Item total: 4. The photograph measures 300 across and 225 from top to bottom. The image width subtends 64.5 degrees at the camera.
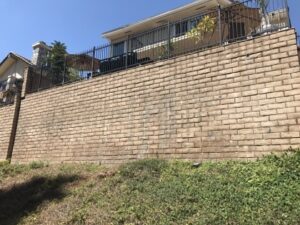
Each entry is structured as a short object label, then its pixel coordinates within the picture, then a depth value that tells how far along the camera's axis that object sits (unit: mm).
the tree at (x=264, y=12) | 5821
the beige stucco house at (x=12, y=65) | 15459
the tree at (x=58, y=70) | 8977
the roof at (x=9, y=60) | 15450
